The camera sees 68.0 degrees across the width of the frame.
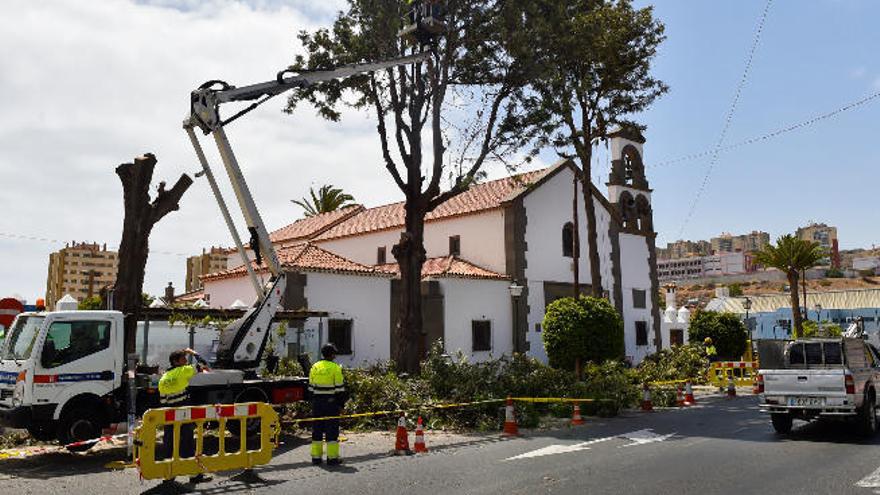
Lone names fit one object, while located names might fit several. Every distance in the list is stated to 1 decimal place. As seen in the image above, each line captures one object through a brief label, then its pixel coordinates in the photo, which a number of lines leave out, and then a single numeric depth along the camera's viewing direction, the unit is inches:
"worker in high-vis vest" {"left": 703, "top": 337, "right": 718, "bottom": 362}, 1070.3
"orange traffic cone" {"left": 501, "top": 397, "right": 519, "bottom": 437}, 533.0
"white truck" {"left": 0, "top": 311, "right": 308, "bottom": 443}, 414.6
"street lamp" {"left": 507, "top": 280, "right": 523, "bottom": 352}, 924.0
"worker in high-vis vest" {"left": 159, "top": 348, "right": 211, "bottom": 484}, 363.9
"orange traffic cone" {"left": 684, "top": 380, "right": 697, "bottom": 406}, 775.7
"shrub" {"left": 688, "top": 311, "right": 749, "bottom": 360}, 1206.9
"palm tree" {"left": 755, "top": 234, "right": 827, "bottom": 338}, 1904.5
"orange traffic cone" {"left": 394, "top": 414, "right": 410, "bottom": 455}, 444.5
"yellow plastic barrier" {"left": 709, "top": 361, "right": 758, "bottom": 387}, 974.4
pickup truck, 482.6
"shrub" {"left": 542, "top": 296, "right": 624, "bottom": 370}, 898.7
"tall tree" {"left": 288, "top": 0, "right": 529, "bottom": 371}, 759.1
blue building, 2699.3
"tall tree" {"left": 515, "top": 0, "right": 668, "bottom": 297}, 767.1
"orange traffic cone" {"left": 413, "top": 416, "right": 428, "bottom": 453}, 449.4
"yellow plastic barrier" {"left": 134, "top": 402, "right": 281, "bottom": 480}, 333.7
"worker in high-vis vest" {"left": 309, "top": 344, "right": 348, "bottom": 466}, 406.0
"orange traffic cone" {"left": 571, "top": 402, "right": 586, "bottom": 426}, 598.1
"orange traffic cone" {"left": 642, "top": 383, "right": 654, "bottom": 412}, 707.4
